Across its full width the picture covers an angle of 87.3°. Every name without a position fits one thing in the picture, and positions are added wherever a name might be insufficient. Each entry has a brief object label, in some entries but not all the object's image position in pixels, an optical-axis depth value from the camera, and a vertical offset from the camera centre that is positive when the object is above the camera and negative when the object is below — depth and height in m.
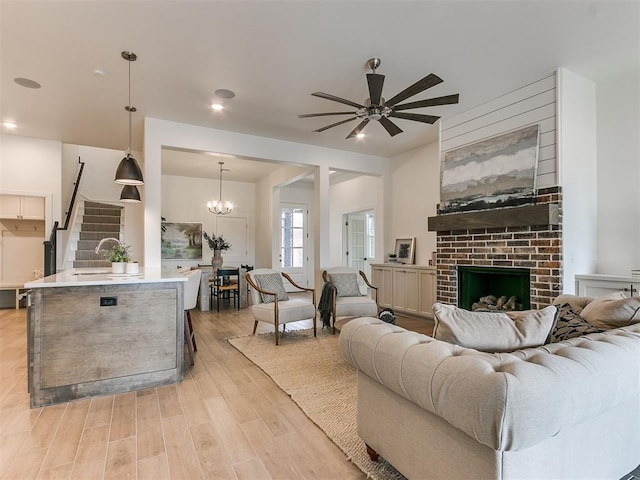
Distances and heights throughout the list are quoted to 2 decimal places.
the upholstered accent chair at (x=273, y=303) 4.18 -0.80
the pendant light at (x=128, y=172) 3.41 +0.72
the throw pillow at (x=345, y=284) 4.97 -0.61
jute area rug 2.02 -1.24
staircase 6.68 +0.28
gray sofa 1.08 -0.59
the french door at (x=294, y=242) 9.00 +0.03
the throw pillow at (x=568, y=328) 1.68 -0.43
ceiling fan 2.87 +1.33
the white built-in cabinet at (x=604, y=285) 3.18 -0.40
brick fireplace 3.45 +0.01
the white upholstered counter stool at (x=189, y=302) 3.30 -0.60
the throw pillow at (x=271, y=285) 4.54 -0.58
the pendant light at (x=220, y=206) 7.91 +0.88
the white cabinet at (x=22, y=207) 5.92 +0.63
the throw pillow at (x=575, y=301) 2.23 -0.40
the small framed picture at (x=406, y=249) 6.03 -0.11
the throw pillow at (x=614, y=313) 1.82 -0.38
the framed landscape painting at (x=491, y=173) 3.68 +0.86
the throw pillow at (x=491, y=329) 1.54 -0.40
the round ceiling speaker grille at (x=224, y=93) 3.81 +1.73
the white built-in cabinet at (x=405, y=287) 5.41 -0.75
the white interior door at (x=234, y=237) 8.77 +0.16
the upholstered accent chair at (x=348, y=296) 4.58 -0.78
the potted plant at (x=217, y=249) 6.79 -0.13
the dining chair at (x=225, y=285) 6.46 -0.85
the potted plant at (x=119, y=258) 3.31 -0.16
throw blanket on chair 4.69 -0.85
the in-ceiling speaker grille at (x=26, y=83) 3.58 +1.74
